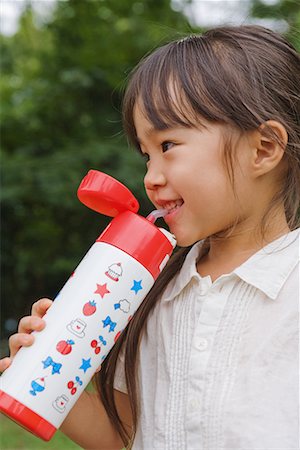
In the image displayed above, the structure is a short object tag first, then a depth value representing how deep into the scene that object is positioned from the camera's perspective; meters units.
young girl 1.32
